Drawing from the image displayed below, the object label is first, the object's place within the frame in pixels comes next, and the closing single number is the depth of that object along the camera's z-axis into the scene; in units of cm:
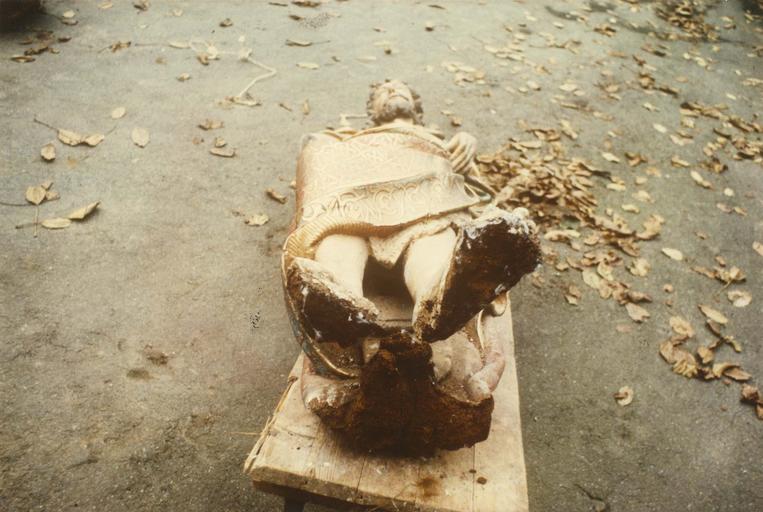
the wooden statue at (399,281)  175
